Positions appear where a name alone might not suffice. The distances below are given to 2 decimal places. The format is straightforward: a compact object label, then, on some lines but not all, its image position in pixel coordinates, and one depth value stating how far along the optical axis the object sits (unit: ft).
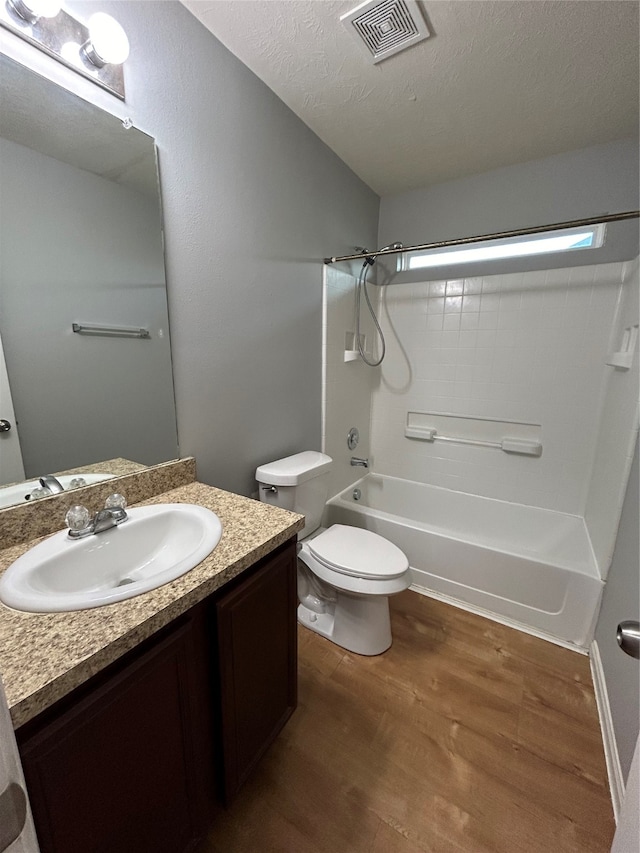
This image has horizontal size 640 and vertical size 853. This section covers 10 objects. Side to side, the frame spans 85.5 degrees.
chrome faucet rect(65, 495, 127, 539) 2.87
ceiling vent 3.56
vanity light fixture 2.60
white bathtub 5.36
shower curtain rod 4.44
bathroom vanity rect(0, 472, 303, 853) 1.80
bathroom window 6.30
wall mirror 2.78
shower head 6.28
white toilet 4.81
